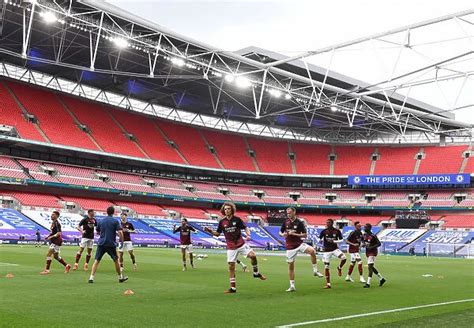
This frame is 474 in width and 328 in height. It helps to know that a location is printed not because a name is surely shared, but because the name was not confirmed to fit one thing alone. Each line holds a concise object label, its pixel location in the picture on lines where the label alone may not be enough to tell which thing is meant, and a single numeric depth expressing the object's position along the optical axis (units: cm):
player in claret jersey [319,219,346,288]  1695
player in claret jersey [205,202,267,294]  1323
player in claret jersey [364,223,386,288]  1638
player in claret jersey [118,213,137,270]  1931
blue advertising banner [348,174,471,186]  7138
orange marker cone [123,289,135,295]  1223
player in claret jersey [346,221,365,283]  1781
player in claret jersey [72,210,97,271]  1819
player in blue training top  1429
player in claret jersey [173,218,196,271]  2166
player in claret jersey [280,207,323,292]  1397
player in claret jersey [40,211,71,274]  1747
